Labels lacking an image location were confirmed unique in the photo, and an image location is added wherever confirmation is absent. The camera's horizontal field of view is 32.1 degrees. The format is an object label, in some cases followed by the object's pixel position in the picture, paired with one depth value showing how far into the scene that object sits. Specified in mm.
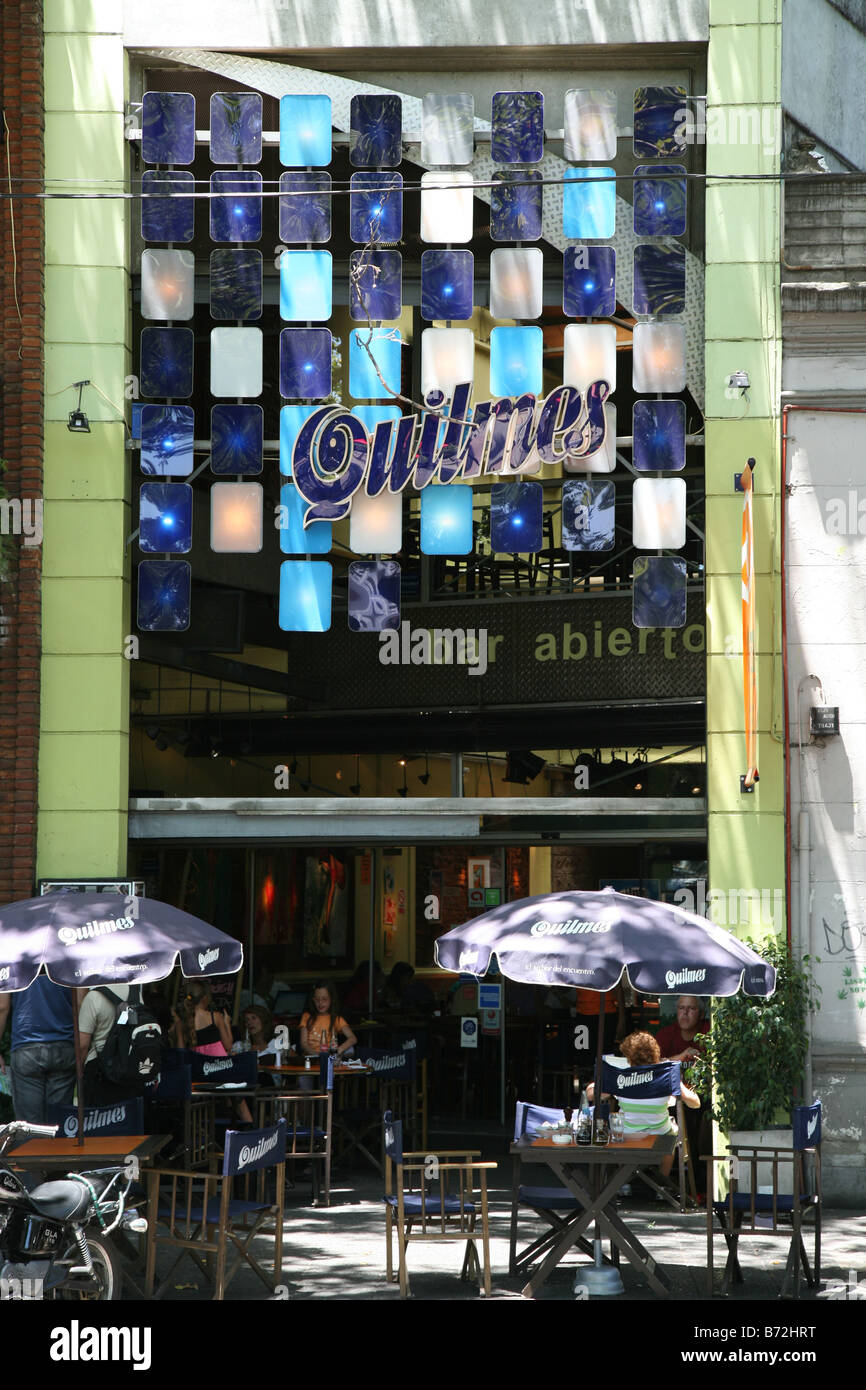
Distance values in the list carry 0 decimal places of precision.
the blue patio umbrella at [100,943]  8453
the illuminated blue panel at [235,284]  12836
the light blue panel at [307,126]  12695
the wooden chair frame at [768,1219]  8969
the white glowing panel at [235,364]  12781
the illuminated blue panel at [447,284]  12664
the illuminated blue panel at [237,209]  12719
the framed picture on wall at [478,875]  16641
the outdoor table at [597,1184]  8969
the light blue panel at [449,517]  12688
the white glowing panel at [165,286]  12811
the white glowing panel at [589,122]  12594
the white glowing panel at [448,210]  12617
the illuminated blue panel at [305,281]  12734
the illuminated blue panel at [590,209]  12523
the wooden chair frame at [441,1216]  8820
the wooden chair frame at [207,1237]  8484
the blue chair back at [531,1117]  9617
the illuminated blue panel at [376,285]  12727
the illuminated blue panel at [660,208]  12578
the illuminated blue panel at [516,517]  12594
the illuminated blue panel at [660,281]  12578
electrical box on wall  12016
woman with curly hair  9594
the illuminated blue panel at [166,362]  12812
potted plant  11469
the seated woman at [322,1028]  13624
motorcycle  7848
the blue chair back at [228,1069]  12297
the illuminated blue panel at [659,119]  12625
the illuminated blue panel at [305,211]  12680
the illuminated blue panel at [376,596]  12844
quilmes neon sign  12492
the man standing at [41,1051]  11383
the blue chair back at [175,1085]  11523
